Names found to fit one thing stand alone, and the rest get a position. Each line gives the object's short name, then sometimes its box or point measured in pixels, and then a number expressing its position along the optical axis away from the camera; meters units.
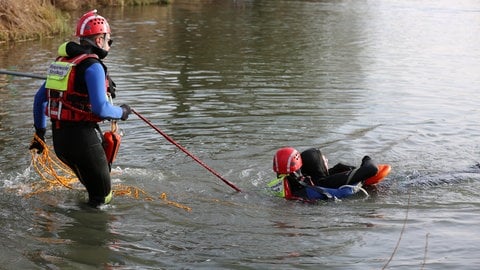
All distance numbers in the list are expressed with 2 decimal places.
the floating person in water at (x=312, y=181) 16.39
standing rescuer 13.16
